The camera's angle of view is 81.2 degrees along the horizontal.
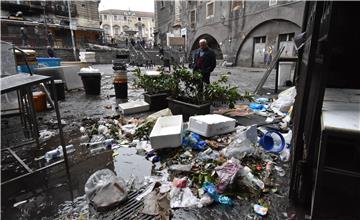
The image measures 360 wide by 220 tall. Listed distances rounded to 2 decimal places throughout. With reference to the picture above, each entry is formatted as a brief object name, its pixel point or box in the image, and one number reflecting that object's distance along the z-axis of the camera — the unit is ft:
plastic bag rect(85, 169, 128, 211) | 6.50
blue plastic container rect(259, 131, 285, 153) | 9.71
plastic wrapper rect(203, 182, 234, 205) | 6.64
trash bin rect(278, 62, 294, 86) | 24.40
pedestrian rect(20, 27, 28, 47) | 69.43
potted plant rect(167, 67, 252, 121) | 13.64
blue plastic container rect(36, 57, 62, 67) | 25.46
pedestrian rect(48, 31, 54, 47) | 75.14
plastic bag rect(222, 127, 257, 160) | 8.91
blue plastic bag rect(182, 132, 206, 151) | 10.16
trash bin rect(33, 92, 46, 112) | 17.48
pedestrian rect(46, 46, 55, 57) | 57.54
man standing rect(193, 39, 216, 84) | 19.20
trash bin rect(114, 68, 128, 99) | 20.98
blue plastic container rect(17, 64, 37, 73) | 18.62
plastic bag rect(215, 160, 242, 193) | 7.01
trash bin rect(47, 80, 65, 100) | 20.83
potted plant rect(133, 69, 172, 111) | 16.97
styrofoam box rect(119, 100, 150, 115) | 16.47
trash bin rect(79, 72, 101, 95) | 23.18
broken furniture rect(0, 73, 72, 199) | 6.37
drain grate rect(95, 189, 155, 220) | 6.20
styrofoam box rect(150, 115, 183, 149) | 9.59
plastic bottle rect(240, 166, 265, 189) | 7.25
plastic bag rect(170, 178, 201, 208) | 6.64
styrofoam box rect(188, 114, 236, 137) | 11.02
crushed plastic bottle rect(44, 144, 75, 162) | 9.76
